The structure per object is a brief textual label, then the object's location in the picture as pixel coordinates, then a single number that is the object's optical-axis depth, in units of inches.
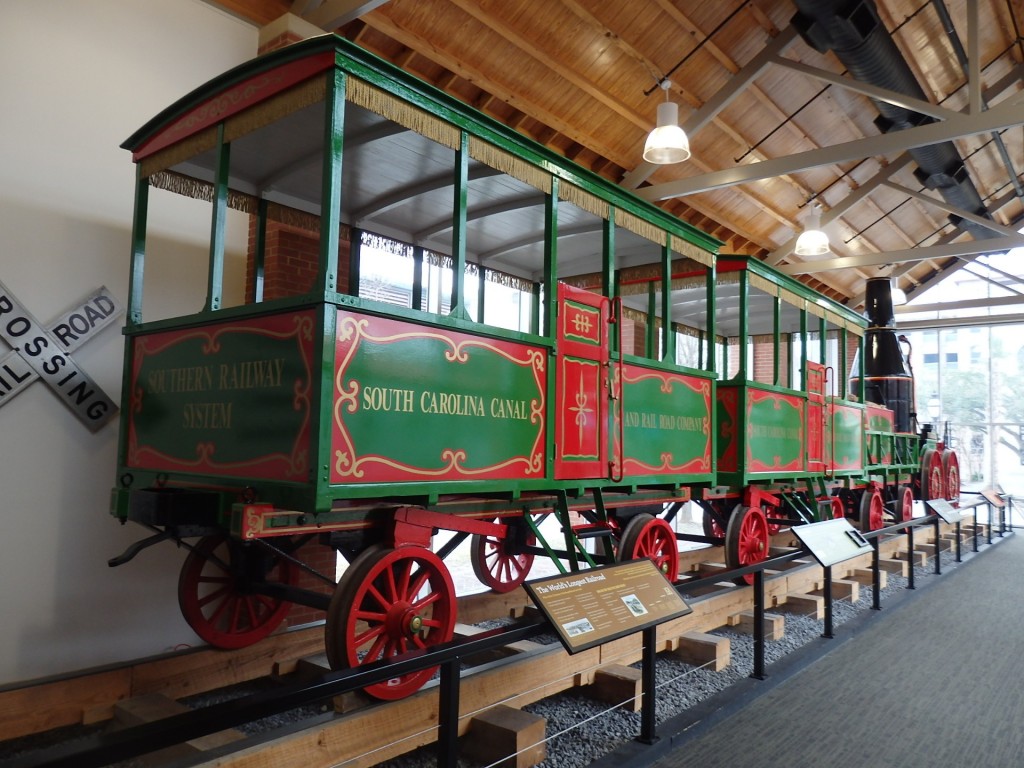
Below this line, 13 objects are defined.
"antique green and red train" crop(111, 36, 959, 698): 119.9
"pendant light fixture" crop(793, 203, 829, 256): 342.0
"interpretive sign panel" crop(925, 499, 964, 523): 317.7
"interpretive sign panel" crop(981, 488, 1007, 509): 418.6
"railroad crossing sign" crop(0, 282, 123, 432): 160.4
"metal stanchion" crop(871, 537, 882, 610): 248.7
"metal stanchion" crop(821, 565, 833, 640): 207.1
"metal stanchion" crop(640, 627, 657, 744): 133.7
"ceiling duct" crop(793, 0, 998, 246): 272.8
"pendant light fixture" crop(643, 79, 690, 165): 245.4
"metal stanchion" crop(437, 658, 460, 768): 93.0
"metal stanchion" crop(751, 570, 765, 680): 171.6
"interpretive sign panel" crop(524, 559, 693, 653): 110.0
